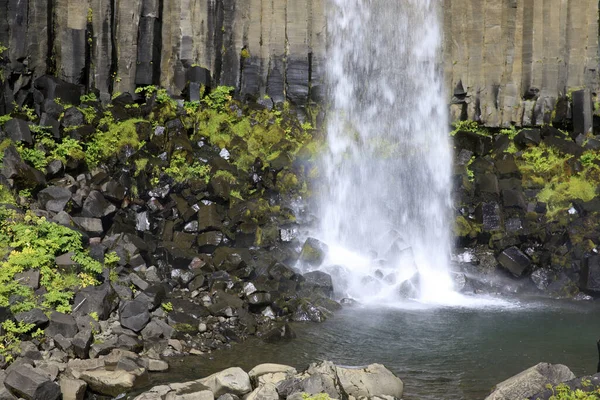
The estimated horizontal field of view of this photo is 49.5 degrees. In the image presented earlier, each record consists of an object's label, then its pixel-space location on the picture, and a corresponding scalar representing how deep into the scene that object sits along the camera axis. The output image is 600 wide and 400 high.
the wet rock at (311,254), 14.88
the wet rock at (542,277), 15.52
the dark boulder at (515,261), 15.62
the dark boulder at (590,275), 14.82
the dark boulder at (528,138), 18.97
